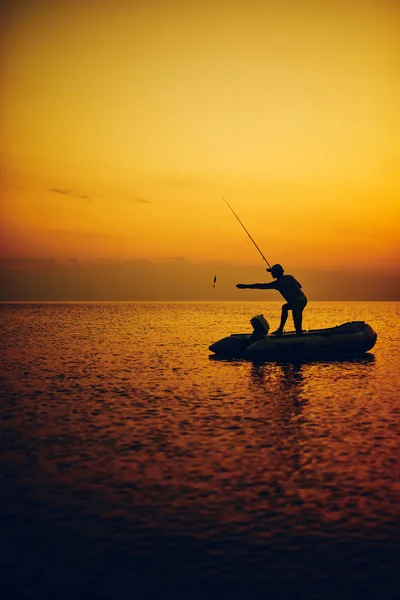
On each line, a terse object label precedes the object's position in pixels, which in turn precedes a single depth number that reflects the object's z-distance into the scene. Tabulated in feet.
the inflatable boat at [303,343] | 93.35
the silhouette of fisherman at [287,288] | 89.20
